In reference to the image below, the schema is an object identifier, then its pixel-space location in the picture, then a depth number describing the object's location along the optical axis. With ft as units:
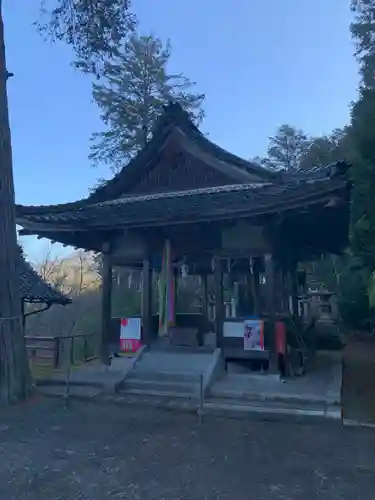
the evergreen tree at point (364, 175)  52.80
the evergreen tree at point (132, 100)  65.67
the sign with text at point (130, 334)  30.09
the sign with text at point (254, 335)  26.91
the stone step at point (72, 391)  24.58
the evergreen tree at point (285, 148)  102.73
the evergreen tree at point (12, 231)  24.88
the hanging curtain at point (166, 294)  29.84
